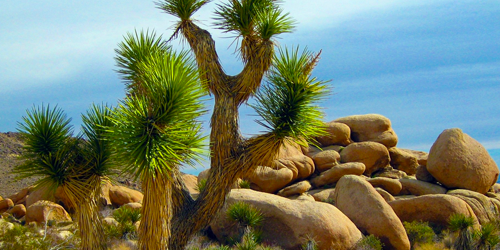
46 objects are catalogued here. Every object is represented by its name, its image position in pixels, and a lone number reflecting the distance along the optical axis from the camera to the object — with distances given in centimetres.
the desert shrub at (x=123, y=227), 1373
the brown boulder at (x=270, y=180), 1827
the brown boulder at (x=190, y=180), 2384
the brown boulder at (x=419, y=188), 1862
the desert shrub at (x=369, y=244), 1245
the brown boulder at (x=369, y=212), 1354
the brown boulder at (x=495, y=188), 2073
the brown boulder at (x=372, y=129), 2298
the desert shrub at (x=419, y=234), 1417
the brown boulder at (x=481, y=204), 1675
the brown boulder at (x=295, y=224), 1254
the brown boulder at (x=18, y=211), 2061
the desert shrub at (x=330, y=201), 1706
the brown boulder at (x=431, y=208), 1566
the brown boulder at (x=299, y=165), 1903
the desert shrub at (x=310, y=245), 1150
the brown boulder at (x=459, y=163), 1888
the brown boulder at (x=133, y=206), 1711
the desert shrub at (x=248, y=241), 1118
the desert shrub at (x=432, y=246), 1341
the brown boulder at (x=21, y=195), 2364
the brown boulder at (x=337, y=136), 2253
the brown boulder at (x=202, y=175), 1913
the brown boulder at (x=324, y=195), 1762
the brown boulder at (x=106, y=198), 2030
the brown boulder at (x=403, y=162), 2250
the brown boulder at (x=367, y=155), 2078
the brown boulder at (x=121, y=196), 2047
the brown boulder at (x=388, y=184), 1825
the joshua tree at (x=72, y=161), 954
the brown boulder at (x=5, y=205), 2231
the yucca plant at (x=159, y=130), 812
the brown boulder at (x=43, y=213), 1772
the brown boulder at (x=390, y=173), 2073
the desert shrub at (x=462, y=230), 1343
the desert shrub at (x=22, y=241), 993
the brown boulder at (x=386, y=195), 1694
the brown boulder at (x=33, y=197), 2077
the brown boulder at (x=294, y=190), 1805
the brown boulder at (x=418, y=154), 2374
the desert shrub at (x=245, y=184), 1770
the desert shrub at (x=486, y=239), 1324
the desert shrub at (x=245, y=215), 1251
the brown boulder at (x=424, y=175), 1972
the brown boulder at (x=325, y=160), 1997
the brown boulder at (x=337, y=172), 1905
